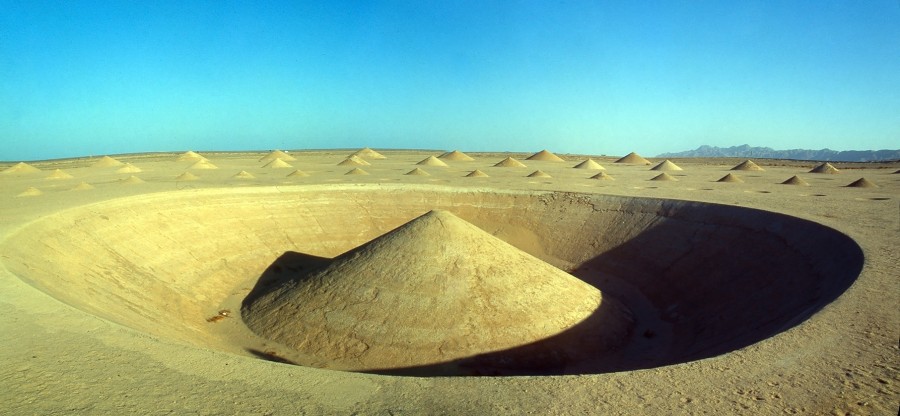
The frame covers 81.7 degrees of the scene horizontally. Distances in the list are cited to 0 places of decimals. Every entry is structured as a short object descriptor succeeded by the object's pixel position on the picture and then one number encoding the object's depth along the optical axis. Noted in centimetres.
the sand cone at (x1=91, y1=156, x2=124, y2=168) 4925
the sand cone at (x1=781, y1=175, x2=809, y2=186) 2906
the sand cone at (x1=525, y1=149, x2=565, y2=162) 5344
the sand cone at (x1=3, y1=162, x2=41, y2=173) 4209
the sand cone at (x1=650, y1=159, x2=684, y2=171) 4227
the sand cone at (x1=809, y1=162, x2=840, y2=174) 3869
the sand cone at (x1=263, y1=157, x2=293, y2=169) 4359
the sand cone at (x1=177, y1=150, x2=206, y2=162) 5256
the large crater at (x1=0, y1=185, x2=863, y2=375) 1145
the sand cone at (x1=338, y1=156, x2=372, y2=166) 4700
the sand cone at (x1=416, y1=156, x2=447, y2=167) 4462
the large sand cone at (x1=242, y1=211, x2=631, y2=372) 1169
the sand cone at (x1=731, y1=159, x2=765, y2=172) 4181
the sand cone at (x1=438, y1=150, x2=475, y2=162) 5516
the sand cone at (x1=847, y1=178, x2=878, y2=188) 2720
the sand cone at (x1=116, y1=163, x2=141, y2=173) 4059
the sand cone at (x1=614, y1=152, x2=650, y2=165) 5415
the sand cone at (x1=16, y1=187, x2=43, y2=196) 2353
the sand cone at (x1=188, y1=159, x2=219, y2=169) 4444
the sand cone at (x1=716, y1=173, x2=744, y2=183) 3103
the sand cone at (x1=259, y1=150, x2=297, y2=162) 5176
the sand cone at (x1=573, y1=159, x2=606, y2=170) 4166
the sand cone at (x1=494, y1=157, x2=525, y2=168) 4331
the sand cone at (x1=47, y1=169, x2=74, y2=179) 3476
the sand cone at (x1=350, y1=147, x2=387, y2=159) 5928
